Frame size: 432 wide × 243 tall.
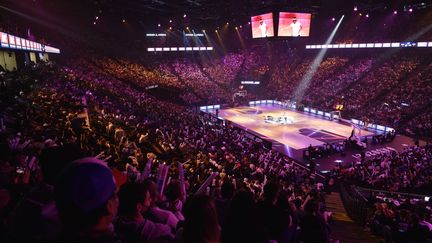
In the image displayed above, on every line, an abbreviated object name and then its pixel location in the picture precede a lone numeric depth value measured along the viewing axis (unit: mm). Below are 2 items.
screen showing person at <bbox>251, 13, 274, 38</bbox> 29656
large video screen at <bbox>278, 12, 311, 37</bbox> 28953
